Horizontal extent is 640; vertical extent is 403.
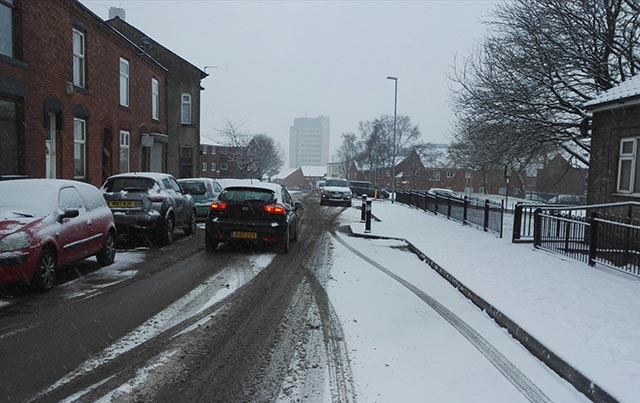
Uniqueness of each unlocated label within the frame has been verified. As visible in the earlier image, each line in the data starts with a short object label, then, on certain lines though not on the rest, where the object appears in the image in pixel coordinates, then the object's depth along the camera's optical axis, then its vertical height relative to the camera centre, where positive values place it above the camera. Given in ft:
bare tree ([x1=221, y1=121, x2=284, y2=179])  158.71 +7.01
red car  21.15 -3.01
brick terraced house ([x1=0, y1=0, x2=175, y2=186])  40.42 +7.40
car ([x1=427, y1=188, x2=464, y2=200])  62.92 -2.93
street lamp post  119.75 +22.22
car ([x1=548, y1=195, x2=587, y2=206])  134.31 -4.95
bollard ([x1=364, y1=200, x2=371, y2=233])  48.80 -4.51
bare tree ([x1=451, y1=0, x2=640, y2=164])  60.44 +14.60
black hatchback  34.60 -3.34
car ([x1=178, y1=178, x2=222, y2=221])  57.16 -2.58
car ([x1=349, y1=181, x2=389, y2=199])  156.46 -4.40
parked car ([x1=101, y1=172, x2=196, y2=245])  36.06 -2.66
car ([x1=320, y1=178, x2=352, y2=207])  98.02 -4.22
